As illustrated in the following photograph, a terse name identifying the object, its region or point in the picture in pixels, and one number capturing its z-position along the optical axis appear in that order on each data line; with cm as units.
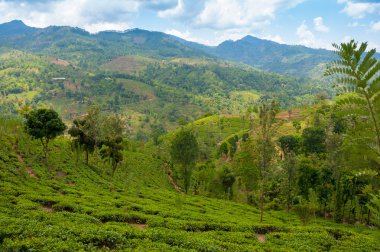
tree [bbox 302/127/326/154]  8163
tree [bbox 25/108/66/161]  4441
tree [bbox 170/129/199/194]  6241
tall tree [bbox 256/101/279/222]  3019
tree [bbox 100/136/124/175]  5172
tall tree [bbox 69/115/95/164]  5138
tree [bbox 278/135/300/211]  5554
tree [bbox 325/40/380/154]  1079
